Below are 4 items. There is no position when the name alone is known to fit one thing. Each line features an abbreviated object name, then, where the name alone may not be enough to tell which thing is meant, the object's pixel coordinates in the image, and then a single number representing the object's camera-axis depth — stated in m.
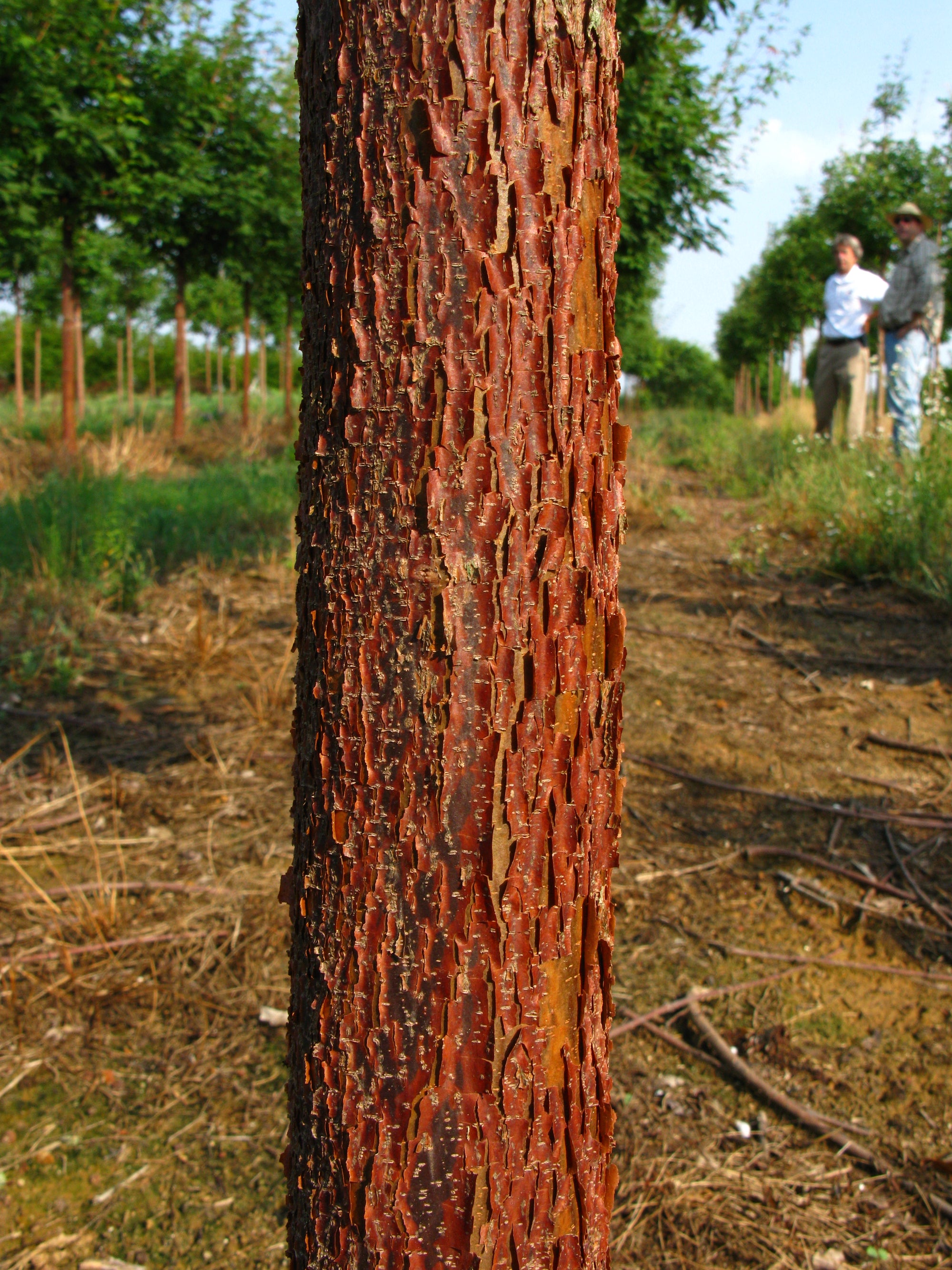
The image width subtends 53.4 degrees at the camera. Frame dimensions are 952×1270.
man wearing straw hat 6.81
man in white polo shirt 8.43
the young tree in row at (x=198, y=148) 9.69
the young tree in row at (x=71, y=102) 7.92
